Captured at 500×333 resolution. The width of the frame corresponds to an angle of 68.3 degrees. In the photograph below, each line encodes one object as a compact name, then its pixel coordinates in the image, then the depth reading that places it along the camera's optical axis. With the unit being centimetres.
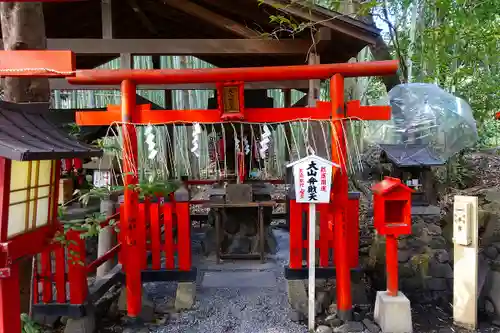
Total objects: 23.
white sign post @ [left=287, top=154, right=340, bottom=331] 387
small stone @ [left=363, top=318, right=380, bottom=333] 405
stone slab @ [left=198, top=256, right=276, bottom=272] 593
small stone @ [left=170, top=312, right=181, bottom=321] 440
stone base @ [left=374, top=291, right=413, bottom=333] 402
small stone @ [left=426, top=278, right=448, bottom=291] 531
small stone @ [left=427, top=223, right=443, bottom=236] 606
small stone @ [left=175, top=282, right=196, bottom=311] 462
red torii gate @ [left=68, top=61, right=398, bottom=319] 413
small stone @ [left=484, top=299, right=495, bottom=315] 466
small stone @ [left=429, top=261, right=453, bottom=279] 535
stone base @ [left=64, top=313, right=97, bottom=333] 397
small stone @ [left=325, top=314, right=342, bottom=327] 417
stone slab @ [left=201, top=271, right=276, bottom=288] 521
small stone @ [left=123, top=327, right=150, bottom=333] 409
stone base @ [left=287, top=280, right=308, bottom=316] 445
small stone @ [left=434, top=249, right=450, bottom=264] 543
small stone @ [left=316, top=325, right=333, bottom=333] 400
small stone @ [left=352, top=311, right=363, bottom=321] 430
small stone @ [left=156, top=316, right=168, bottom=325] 433
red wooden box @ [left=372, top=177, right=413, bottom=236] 404
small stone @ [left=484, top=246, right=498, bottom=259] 519
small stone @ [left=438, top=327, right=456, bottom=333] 427
